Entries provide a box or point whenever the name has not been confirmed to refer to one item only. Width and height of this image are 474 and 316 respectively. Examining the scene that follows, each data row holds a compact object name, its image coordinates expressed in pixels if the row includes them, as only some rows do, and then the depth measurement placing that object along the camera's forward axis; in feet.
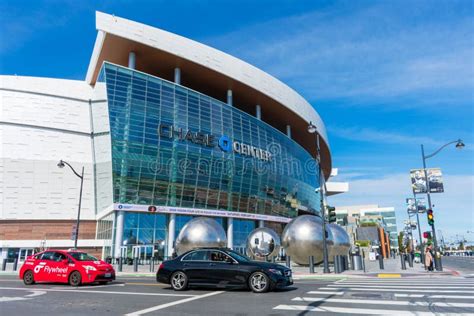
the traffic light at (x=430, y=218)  74.25
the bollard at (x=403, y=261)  79.15
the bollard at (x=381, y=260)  74.48
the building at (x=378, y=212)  465.47
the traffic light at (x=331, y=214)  67.31
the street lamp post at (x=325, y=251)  63.98
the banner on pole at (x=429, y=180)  76.59
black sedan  36.27
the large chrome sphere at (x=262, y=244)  92.43
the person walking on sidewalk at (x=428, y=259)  67.62
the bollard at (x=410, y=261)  89.44
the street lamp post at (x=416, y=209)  104.67
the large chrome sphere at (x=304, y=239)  75.10
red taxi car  45.27
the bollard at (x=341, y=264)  66.14
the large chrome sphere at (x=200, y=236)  88.69
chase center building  124.26
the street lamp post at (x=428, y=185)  69.56
